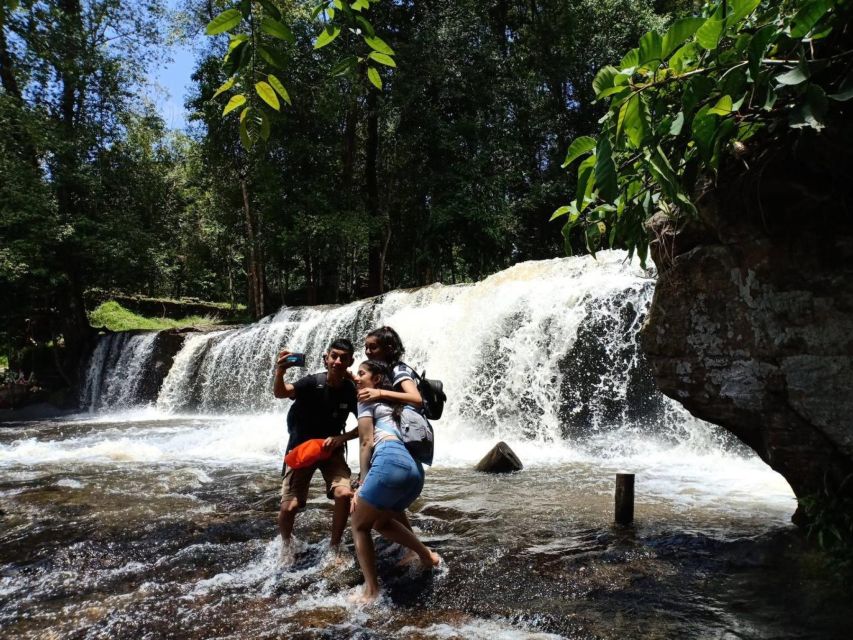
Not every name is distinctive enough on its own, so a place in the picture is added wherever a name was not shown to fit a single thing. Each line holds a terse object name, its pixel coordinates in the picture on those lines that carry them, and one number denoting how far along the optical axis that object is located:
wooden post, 4.72
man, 4.15
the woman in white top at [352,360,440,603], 3.34
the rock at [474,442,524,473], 7.33
